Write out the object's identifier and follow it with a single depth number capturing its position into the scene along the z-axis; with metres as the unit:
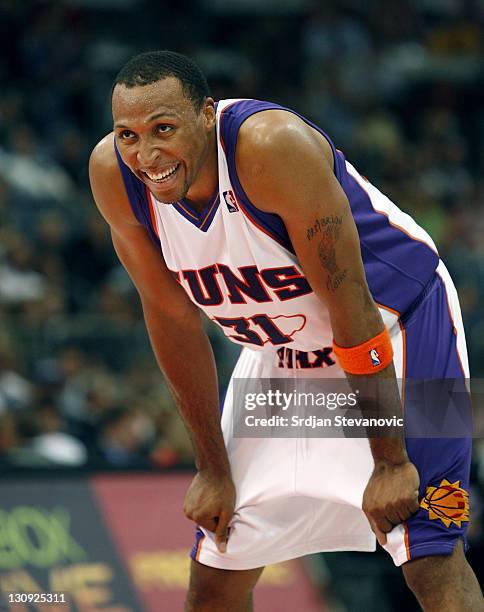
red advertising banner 12.09
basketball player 6.61
